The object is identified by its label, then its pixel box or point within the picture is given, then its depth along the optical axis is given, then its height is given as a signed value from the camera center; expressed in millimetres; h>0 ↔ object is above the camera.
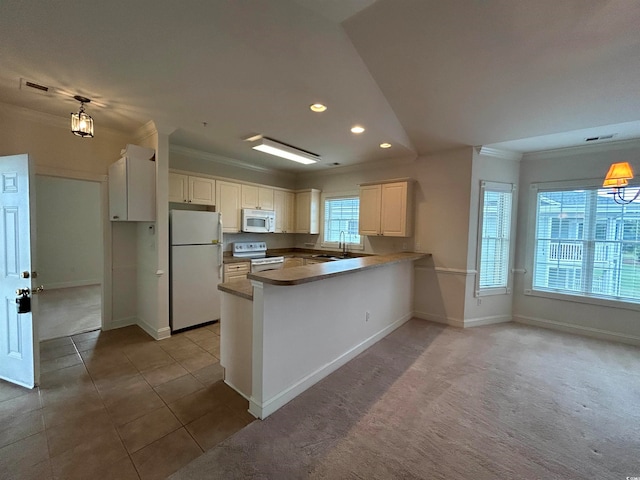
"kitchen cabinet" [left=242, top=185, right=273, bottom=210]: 5093 +595
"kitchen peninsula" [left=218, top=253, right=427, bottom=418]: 2088 -936
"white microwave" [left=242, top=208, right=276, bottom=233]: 5037 +122
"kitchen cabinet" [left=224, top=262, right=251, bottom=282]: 4361 -755
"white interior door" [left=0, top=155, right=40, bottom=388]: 2414 -428
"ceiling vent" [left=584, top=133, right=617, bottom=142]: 3453 +1306
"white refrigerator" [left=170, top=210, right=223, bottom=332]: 3637 -605
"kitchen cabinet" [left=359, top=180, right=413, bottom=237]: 4504 +374
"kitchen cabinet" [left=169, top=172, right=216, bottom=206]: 4141 +591
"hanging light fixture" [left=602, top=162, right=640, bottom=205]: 3072 +696
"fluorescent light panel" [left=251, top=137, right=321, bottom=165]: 3828 +1221
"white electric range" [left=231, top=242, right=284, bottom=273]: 4901 -563
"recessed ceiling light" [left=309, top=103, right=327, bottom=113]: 2844 +1321
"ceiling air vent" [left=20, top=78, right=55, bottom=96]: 2432 +1278
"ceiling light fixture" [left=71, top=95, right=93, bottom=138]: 2490 +934
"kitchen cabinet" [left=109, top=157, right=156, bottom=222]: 3303 +442
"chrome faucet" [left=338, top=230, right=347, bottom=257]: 5652 -287
